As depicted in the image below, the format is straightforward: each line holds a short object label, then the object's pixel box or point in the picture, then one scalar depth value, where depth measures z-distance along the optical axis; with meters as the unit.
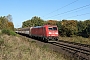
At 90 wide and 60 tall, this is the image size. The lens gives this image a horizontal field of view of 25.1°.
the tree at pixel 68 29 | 66.74
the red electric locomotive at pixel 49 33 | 29.51
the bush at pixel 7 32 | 39.12
